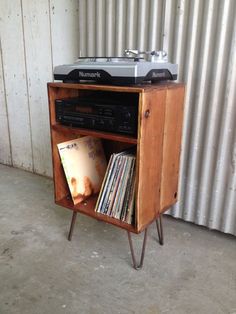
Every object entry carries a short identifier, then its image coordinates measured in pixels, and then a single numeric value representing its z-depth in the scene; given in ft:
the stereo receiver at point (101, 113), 4.01
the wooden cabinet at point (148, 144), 3.91
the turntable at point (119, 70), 3.81
